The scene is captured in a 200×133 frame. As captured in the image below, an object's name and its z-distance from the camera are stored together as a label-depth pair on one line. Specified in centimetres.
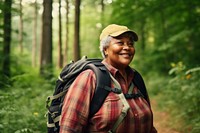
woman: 264
